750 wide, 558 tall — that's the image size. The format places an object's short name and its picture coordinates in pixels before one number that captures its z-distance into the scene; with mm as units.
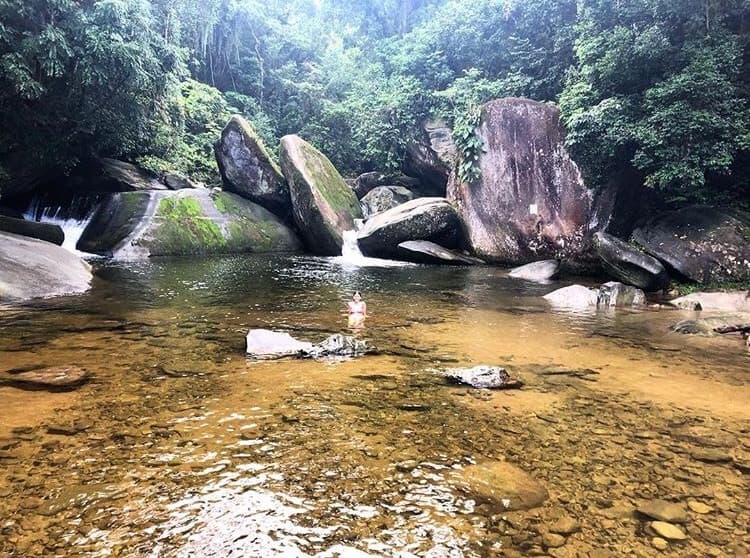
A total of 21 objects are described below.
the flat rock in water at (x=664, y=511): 2635
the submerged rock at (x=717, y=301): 9469
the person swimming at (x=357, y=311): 7536
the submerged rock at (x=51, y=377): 4254
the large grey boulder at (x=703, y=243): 11555
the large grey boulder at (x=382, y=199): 21672
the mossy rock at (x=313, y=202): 17219
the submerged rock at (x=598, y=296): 9938
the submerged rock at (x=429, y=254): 15953
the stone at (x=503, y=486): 2762
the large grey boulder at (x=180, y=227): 15250
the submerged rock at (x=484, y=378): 4625
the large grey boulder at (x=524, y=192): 15422
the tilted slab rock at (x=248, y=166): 18734
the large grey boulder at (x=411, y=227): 16453
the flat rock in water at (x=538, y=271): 13592
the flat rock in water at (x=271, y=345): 5426
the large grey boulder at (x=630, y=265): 11727
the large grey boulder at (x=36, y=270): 8320
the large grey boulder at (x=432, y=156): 21109
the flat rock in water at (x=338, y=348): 5509
